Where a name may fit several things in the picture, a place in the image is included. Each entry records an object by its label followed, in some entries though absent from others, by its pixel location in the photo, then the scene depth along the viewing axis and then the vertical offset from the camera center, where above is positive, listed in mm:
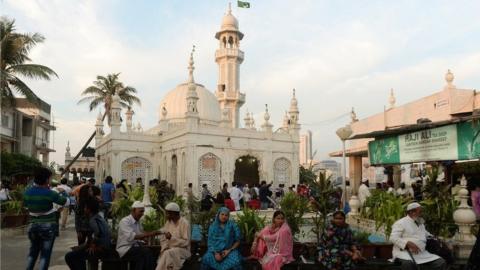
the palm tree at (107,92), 32594 +6220
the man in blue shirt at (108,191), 12474 -432
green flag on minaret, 35656 +13697
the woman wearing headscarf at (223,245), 5668 -909
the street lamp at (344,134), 9922 +894
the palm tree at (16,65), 18641 +4749
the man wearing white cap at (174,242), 5766 -885
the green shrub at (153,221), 7328 -778
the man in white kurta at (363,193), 12477 -555
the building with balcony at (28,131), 31047 +3539
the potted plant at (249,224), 6926 -792
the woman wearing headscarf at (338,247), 5215 -867
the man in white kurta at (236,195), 15844 -727
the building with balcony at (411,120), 8742 +2102
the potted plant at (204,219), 7146 -729
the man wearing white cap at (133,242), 5891 -884
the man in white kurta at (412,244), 5412 -868
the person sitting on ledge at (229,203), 11945 -772
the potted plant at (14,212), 11781 -987
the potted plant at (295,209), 7672 -621
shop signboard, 7559 +543
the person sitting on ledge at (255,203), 15102 -986
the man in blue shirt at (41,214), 6023 -514
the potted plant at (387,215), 6652 -748
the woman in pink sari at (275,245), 5637 -908
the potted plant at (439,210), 7199 -622
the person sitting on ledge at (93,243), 5719 -871
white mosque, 22078 +1268
